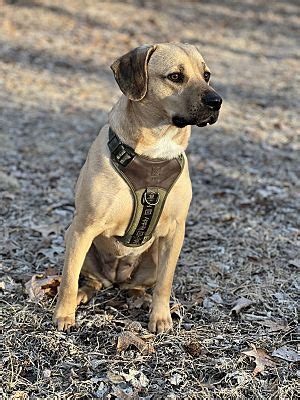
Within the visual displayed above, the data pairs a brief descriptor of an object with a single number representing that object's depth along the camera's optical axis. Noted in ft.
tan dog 11.71
